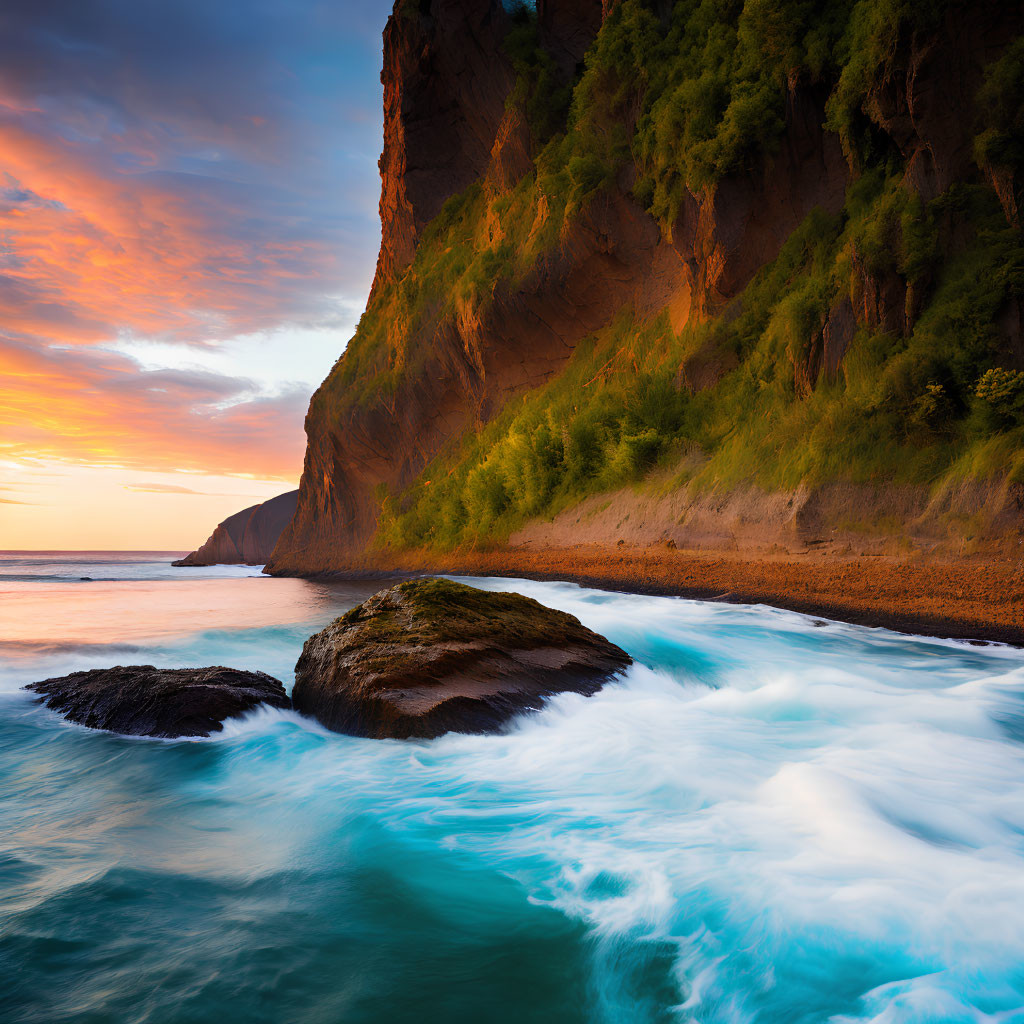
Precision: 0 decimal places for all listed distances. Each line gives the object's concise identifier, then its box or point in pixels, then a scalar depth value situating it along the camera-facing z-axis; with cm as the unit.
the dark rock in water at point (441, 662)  525
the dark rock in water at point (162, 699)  540
